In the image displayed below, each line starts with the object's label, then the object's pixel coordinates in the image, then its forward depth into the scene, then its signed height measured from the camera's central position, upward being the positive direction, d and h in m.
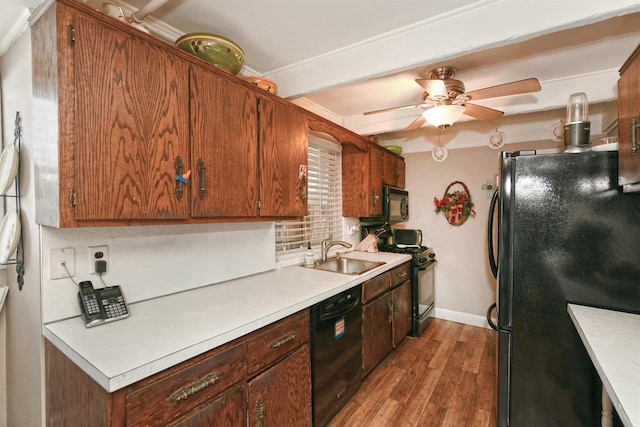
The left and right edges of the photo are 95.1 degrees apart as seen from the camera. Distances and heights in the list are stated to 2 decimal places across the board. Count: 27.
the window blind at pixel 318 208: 2.62 +0.03
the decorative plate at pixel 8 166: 1.30 +0.21
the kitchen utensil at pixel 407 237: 3.67 -0.34
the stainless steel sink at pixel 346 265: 2.76 -0.52
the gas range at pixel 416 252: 3.20 -0.48
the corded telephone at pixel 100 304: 1.25 -0.40
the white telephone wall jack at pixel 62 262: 1.27 -0.22
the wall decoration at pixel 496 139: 3.33 +0.80
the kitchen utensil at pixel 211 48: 1.53 +0.88
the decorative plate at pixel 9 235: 1.32 -0.10
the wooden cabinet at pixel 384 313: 2.28 -0.90
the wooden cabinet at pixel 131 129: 1.07 +0.36
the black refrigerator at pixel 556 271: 1.42 -0.32
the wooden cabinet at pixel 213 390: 0.95 -0.68
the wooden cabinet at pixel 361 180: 3.13 +0.33
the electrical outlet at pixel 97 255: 1.38 -0.20
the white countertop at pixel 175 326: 0.95 -0.48
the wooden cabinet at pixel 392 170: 3.41 +0.51
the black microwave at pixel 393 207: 3.38 +0.05
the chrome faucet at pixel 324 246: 2.73 -0.33
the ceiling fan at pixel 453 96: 1.98 +0.84
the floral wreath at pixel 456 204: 3.54 +0.07
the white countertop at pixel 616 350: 0.81 -0.51
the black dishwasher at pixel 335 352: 1.70 -0.91
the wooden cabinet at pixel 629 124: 1.19 +0.37
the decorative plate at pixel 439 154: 3.67 +0.72
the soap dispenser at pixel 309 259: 2.56 -0.42
